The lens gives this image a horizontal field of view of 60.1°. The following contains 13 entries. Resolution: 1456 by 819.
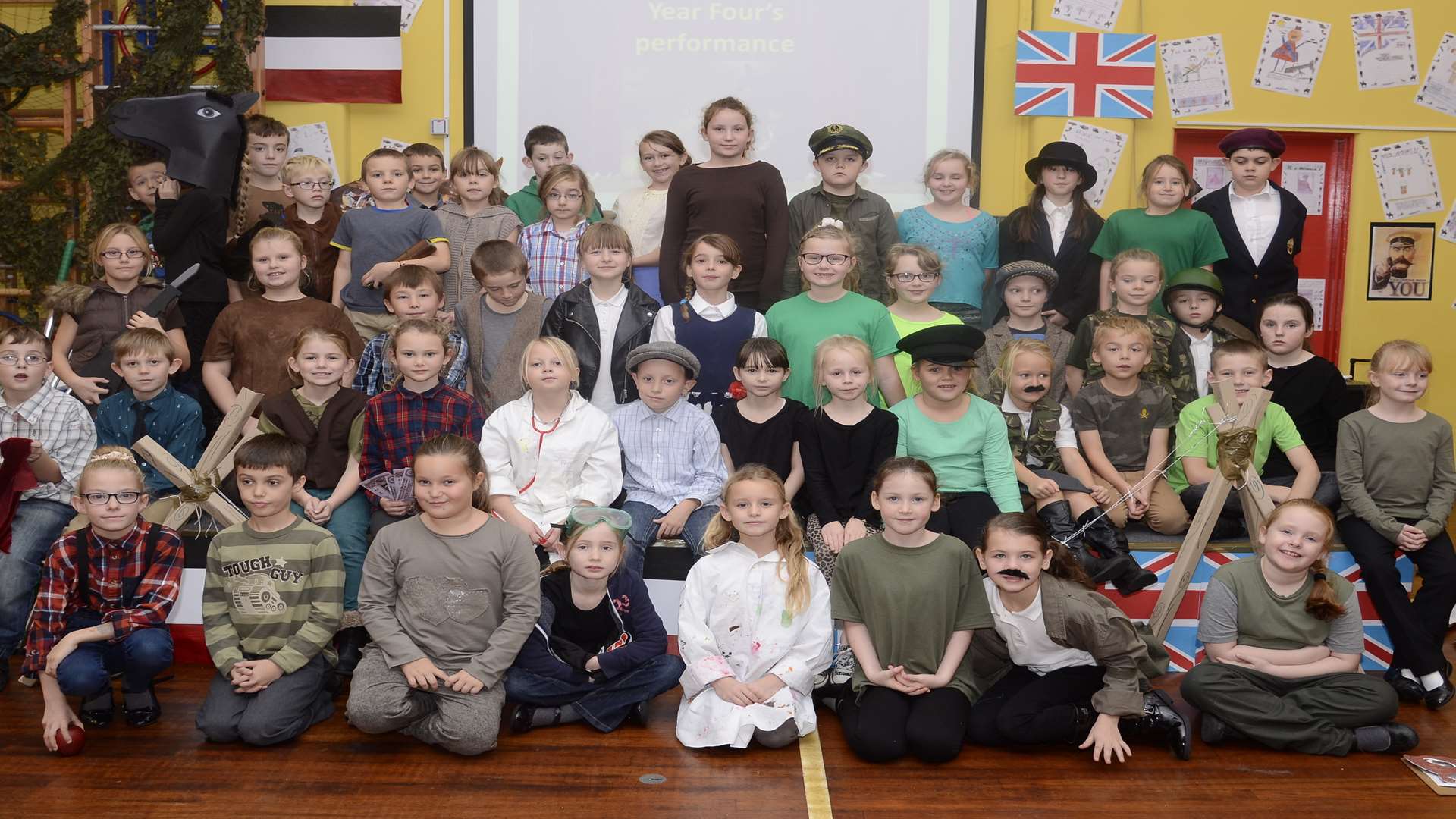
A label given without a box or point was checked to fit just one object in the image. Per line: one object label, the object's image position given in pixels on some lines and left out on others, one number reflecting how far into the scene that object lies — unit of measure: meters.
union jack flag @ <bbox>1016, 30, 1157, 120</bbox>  7.09
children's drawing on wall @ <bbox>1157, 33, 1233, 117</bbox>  7.18
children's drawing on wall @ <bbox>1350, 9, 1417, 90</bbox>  7.23
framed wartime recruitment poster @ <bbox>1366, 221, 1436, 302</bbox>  7.42
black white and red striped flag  6.94
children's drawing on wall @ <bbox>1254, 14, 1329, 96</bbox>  7.21
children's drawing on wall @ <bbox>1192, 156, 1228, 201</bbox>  7.38
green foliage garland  6.19
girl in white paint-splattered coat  3.63
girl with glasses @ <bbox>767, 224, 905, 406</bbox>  4.86
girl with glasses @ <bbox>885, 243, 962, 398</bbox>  5.02
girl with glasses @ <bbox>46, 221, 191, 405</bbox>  4.98
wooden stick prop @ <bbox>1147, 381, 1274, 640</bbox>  4.12
